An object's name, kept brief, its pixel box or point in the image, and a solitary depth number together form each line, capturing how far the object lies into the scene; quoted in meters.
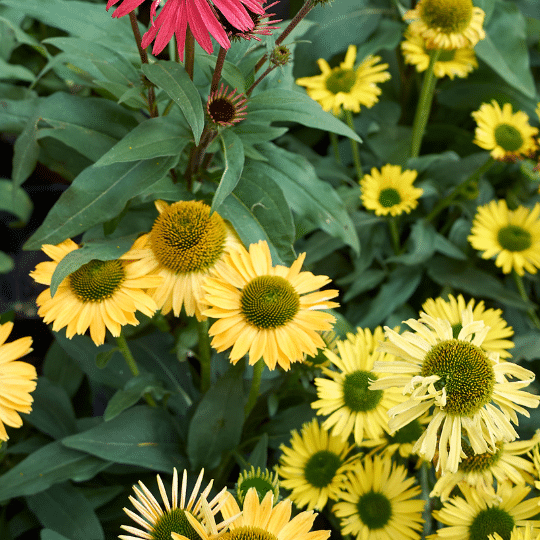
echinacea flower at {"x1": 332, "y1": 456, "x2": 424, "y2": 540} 1.37
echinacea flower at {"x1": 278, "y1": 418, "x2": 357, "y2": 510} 1.38
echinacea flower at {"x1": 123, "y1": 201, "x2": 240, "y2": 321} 1.37
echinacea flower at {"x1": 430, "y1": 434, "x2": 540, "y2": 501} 1.35
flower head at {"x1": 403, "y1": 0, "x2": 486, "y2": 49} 1.54
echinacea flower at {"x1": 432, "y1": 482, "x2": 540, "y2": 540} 1.34
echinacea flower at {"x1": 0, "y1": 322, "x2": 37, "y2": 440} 1.35
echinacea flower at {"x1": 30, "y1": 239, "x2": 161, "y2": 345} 1.36
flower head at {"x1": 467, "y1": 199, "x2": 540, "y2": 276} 1.54
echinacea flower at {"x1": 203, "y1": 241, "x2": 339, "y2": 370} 1.34
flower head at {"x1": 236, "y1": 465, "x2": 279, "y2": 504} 1.32
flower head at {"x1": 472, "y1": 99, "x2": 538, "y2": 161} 1.56
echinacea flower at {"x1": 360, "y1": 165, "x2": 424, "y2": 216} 1.56
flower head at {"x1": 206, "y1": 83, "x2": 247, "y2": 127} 1.37
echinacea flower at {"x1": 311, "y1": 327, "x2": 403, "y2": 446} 1.37
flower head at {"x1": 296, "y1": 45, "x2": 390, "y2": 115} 1.58
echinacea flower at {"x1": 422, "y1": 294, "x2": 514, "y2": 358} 1.41
